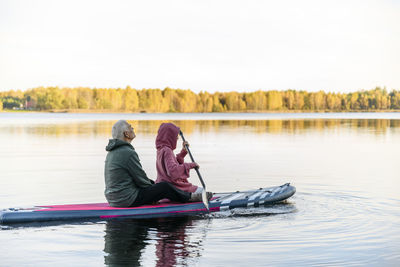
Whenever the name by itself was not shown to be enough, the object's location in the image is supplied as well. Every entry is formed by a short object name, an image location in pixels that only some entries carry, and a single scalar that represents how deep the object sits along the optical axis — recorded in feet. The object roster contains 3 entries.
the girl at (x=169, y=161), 34.04
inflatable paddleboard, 32.71
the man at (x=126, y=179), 32.09
